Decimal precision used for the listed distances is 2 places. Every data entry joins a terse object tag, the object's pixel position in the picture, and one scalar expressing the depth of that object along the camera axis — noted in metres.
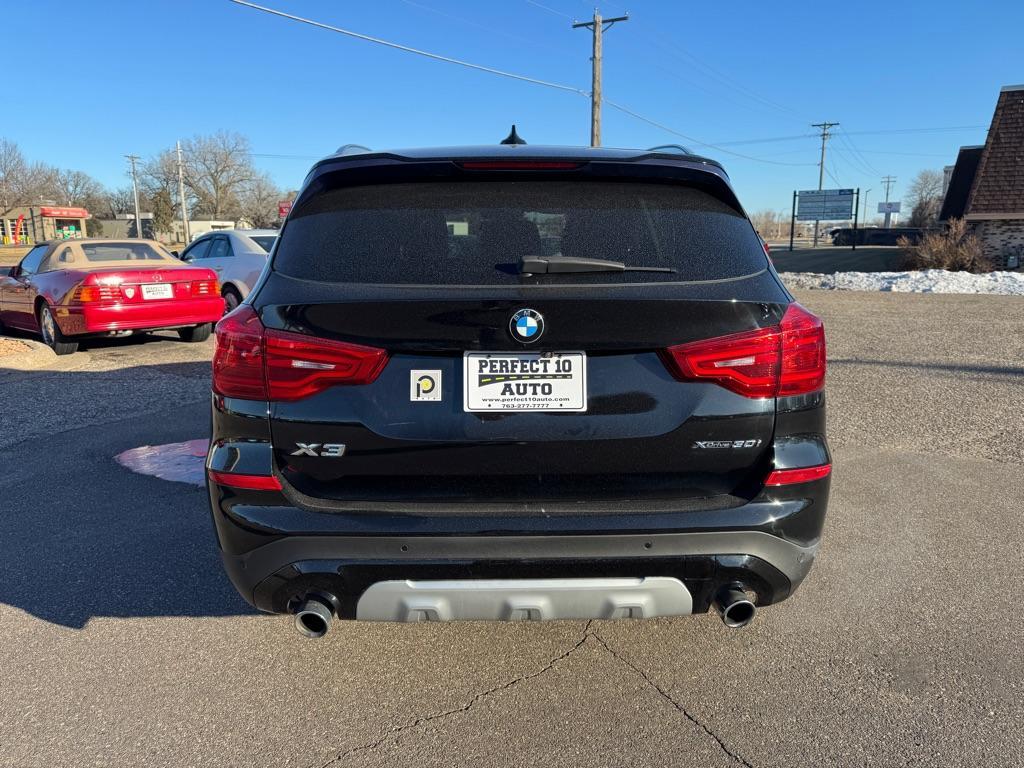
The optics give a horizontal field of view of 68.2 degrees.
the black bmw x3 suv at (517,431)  2.27
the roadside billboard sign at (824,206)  47.03
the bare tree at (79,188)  99.12
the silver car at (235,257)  11.94
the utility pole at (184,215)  73.38
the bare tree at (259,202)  97.19
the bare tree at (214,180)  94.19
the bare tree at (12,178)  78.94
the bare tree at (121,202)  102.91
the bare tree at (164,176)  94.00
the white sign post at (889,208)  90.48
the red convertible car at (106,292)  9.49
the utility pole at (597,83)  27.47
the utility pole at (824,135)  84.44
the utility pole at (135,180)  69.62
